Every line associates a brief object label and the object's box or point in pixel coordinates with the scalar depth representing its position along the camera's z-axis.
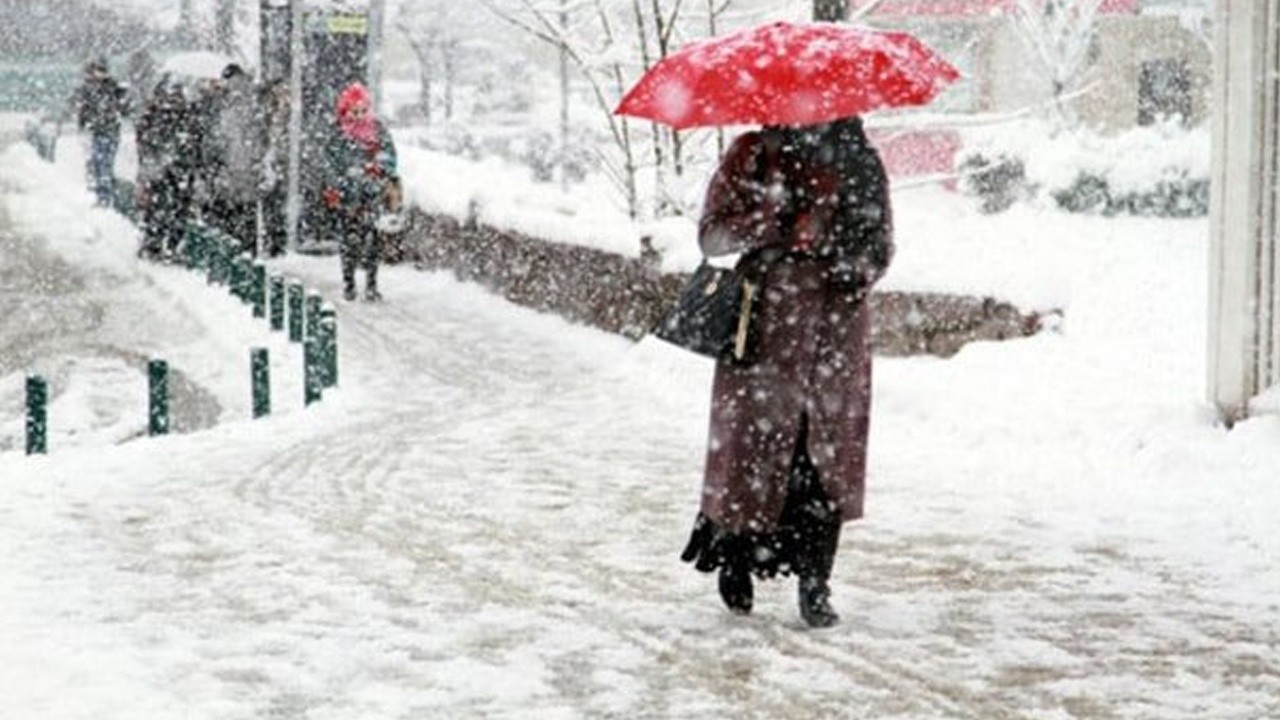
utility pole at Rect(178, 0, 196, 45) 50.16
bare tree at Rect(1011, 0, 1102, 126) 41.16
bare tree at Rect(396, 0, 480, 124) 59.44
